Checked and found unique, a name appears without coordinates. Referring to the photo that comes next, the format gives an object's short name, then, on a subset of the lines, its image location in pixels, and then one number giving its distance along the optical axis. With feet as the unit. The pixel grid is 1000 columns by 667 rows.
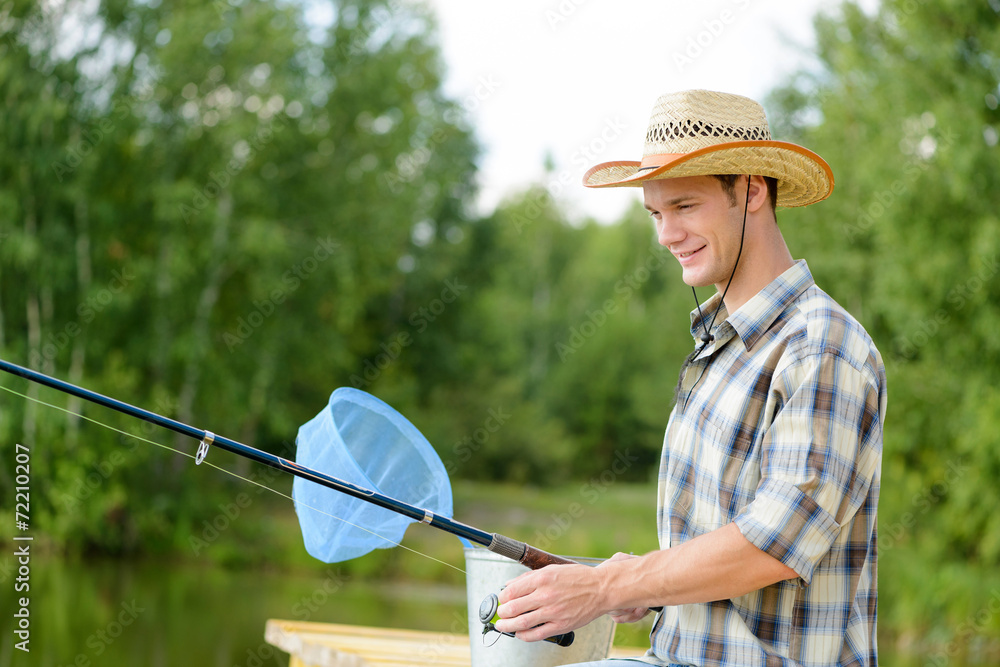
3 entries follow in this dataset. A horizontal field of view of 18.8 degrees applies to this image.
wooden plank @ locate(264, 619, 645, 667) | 17.59
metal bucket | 14.73
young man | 13.35
